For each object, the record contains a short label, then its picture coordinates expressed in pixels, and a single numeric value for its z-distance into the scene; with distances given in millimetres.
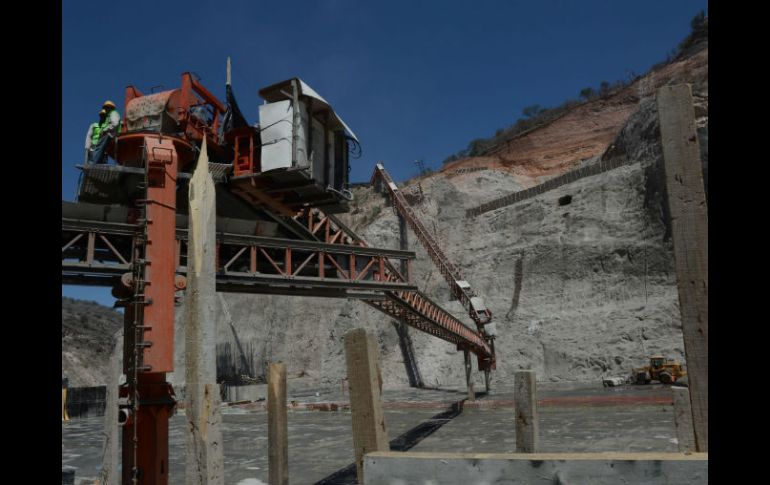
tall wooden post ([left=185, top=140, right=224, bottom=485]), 4273
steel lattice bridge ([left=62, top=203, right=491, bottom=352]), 9688
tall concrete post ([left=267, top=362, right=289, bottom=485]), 7516
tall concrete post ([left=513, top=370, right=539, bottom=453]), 7699
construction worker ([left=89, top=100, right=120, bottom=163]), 10523
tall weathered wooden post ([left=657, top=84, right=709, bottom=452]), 3324
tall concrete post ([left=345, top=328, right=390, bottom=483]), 3971
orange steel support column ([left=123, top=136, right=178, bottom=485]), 6566
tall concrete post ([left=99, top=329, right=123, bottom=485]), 7621
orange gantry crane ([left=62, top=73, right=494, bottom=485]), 6770
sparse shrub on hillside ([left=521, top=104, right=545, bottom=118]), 68750
